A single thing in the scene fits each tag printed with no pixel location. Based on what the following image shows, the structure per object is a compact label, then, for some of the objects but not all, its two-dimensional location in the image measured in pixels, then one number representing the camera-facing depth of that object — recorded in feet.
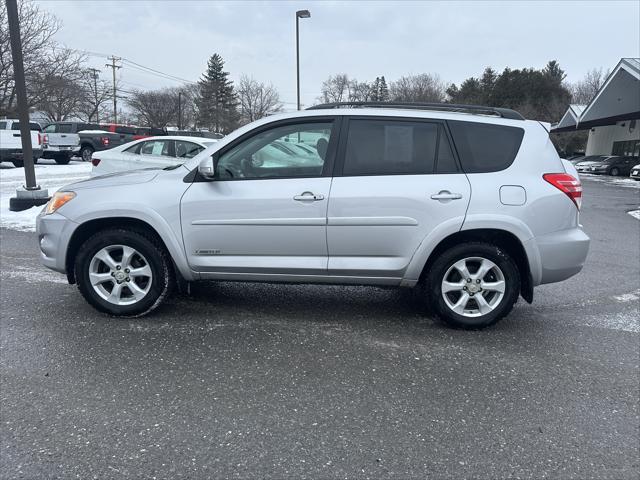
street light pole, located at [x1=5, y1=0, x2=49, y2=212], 28.78
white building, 97.45
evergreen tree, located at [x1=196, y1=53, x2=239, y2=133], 228.63
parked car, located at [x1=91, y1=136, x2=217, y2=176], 34.42
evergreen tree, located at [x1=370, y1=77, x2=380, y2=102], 258.65
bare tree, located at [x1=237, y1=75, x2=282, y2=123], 256.79
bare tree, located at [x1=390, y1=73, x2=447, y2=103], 209.97
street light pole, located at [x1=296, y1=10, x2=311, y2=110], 69.92
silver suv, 12.64
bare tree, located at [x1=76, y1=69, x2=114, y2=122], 172.86
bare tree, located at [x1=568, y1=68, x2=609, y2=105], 228.63
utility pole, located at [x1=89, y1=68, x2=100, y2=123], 175.41
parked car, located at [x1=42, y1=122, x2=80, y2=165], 72.69
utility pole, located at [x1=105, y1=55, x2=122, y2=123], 206.94
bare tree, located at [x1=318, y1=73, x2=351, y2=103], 239.50
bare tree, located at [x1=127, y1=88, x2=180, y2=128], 220.64
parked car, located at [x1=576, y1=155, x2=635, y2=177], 107.14
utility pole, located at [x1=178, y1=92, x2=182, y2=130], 213.23
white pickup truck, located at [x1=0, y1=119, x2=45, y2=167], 60.75
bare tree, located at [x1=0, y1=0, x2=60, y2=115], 71.05
